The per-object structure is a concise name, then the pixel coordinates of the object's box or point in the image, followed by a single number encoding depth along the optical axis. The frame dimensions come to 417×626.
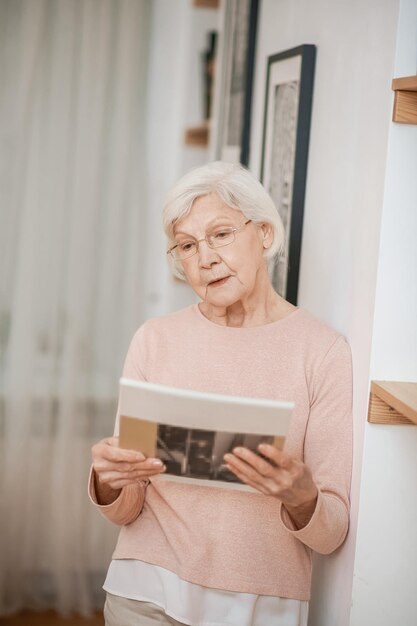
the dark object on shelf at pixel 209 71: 3.04
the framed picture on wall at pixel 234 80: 2.36
